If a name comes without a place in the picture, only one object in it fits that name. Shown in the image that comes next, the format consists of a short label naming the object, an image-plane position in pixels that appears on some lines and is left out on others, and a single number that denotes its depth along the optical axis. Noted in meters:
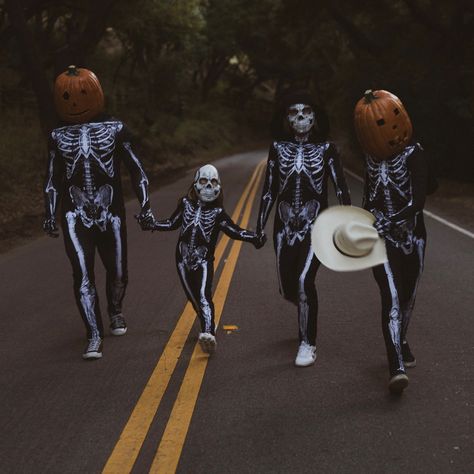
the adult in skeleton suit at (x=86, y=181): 6.02
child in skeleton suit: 6.05
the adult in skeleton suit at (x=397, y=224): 4.94
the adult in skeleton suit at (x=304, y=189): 5.71
